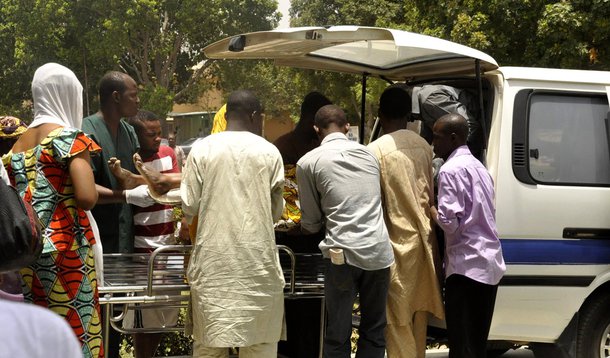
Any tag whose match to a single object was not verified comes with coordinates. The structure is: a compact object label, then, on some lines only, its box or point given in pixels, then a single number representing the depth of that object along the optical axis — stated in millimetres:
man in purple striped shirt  5363
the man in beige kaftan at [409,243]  5527
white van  5594
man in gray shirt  5164
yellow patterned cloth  5594
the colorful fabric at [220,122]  5696
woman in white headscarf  4418
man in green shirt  5395
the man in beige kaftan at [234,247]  4785
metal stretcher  5008
